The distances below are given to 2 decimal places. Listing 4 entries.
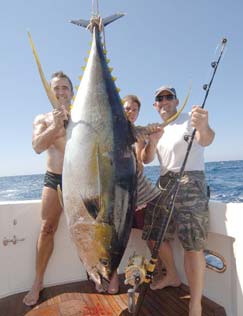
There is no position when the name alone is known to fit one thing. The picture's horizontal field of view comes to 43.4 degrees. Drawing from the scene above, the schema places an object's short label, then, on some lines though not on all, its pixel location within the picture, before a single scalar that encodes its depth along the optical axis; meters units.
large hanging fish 1.61
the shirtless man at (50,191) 2.70
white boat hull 2.55
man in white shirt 2.33
